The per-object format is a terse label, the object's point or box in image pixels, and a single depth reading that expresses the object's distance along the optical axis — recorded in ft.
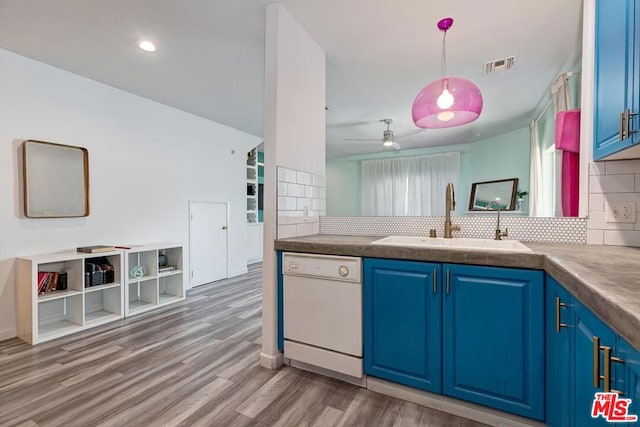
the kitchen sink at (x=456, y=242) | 5.23
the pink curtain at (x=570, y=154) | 6.06
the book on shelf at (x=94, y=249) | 9.27
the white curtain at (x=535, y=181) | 8.86
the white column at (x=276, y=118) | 6.79
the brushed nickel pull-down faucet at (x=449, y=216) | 6.60
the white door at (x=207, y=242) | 14.01
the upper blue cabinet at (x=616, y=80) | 3.80
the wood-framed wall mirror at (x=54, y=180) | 8.64
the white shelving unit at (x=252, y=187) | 19.35
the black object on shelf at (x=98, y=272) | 9.34
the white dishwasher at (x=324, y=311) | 5.85
